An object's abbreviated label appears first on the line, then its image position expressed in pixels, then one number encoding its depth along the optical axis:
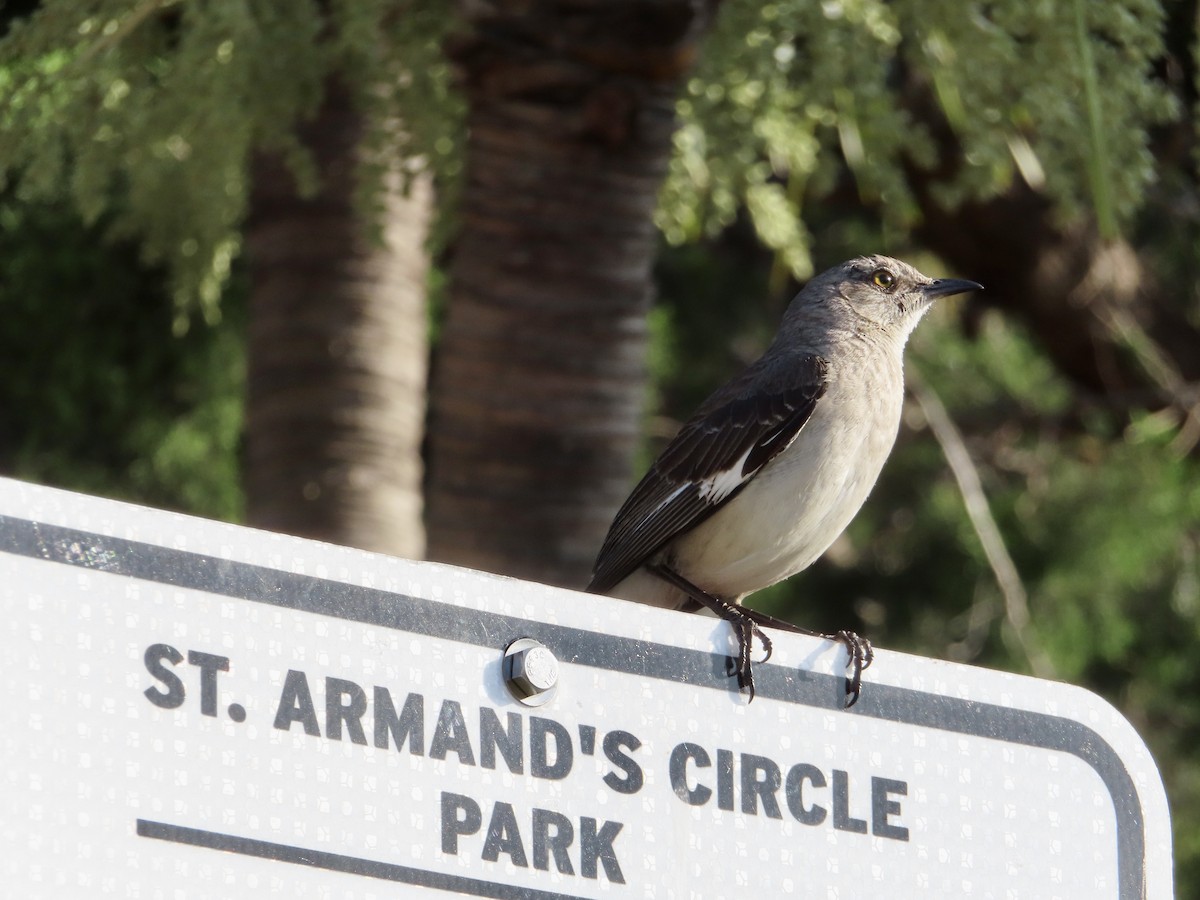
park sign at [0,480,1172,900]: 3.73
